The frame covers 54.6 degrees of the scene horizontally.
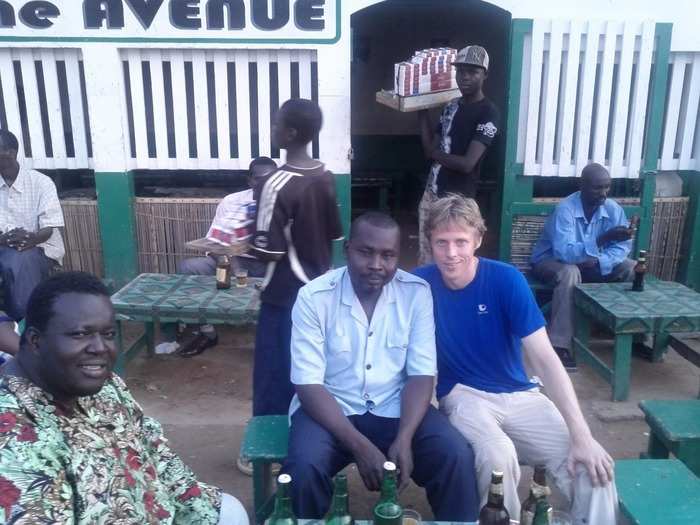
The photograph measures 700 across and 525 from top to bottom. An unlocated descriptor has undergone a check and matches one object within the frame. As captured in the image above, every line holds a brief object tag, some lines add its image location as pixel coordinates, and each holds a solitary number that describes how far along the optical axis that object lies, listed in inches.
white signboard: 199.8
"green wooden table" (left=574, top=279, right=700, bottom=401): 165.3
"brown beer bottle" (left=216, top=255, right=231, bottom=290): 179.3
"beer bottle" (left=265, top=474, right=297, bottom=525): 82.4
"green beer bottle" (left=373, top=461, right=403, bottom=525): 80.0
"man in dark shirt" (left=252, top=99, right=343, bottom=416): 118.1
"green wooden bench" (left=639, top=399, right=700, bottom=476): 113.7
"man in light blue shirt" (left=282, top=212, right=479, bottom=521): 100.5
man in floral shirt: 62.7
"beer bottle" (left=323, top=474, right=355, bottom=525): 82.4
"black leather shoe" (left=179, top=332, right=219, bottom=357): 199.6
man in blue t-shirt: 100.8
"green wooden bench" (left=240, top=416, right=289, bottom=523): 105.3
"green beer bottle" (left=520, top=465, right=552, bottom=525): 81.6
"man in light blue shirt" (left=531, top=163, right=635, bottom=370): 188.5
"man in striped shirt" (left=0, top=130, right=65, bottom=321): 183.6
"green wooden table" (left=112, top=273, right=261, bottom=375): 165.9
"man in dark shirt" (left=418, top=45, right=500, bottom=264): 183.3
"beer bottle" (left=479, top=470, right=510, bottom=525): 80.2
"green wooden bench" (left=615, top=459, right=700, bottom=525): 88.0
